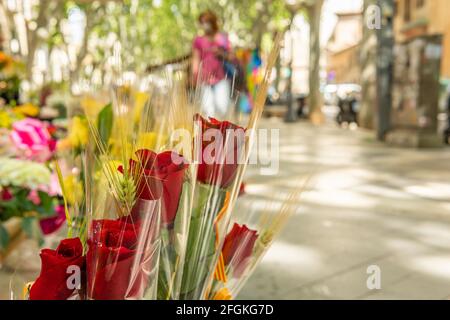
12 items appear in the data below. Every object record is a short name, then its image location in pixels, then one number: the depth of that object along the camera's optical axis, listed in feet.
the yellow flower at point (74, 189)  3.69
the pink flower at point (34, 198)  8.47
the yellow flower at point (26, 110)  10.49
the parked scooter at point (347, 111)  59.67
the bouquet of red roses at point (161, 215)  2.68
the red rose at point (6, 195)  8.59
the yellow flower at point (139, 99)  4.74
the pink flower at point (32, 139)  7.68
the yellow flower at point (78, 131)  5.79
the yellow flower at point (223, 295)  3.41
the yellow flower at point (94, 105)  4.56
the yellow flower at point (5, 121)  8.81
